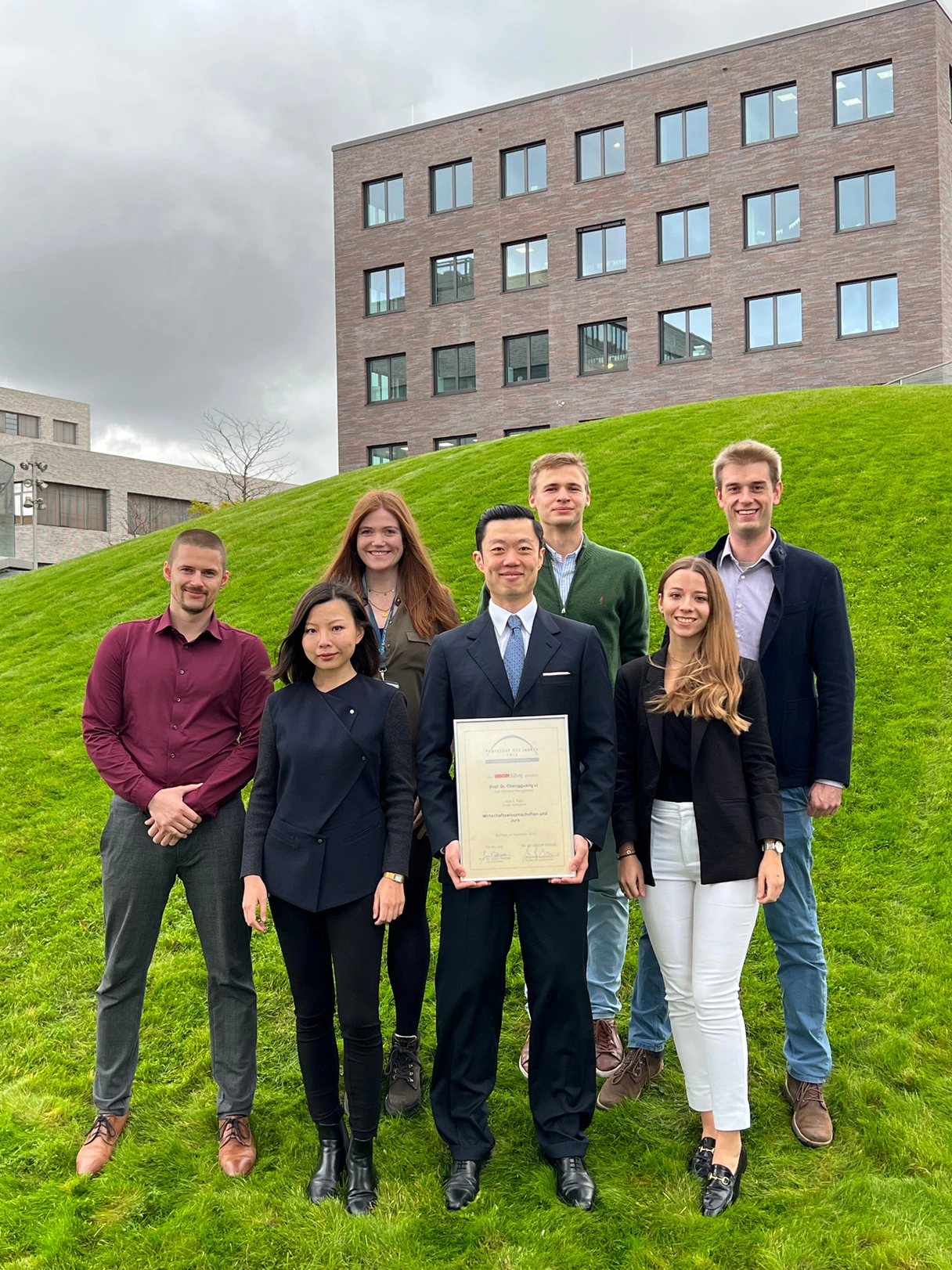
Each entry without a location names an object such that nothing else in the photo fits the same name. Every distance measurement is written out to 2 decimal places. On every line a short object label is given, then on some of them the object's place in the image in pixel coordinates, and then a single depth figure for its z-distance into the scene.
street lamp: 50.54
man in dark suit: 3.56
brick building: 28.30
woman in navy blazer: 3.54
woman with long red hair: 4.12
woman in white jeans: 3.55
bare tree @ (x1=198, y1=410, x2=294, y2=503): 41.91
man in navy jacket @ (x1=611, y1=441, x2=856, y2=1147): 3.90
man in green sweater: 4.26
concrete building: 55.03
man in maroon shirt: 3.86
